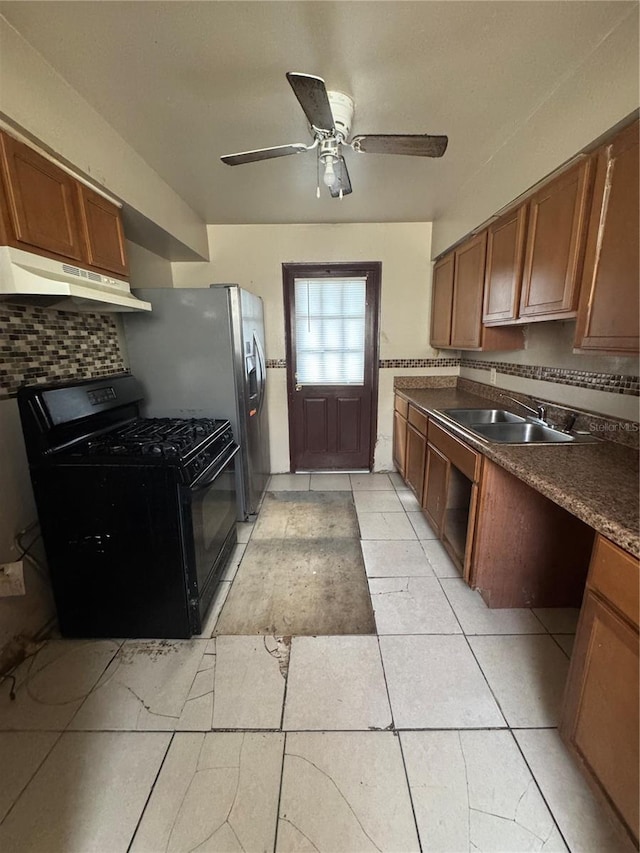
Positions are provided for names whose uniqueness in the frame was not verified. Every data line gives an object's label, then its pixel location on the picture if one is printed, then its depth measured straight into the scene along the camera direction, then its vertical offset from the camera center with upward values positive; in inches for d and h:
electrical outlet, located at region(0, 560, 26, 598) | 56.6 -37.0
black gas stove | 58.2 -28.9
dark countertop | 37.6 -17.9
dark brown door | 130.9 -4.5
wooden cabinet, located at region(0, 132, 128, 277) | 48.1 +23.0
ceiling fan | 50.5 +34.2
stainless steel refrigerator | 90.7 +0.2
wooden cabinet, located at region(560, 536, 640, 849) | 34.3 -36.5
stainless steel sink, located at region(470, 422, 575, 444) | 79.7 -19.3
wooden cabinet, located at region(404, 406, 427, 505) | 103.6 -31.7
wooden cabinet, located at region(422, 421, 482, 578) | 76.1 -36.2
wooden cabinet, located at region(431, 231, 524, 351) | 92.5 +14.3
